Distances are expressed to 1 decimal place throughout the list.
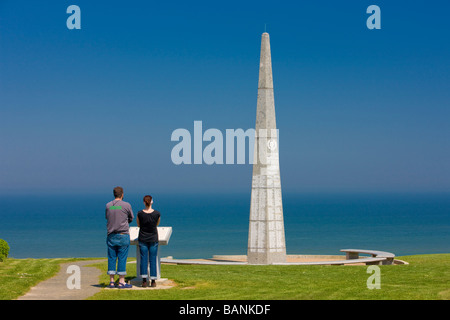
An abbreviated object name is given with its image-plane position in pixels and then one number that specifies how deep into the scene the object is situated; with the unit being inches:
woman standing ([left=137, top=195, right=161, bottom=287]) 526.6
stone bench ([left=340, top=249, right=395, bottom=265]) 954.7
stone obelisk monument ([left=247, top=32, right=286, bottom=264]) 895.1
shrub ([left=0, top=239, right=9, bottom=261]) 824.9
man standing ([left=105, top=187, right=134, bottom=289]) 515.5
